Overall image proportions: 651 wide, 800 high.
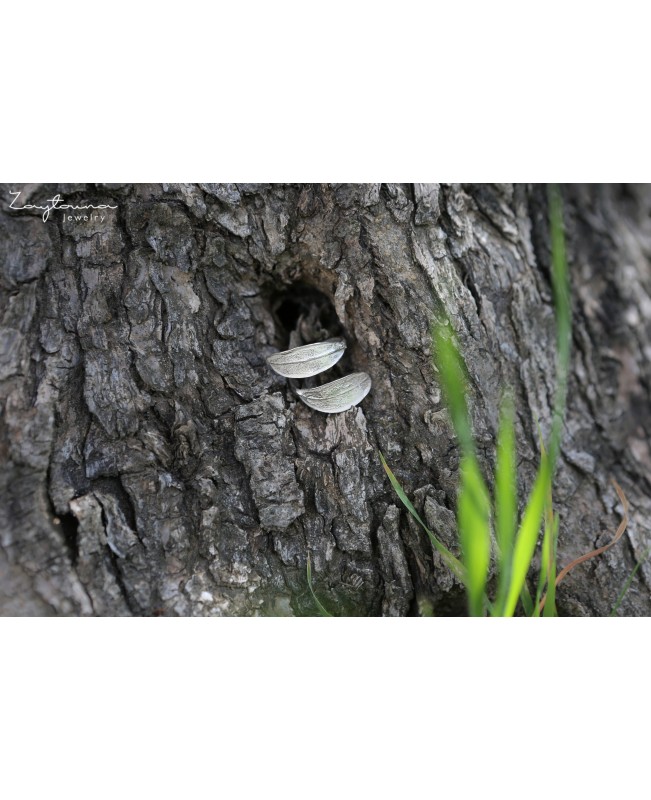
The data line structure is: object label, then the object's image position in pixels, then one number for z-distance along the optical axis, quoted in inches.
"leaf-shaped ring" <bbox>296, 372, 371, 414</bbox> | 22.8
